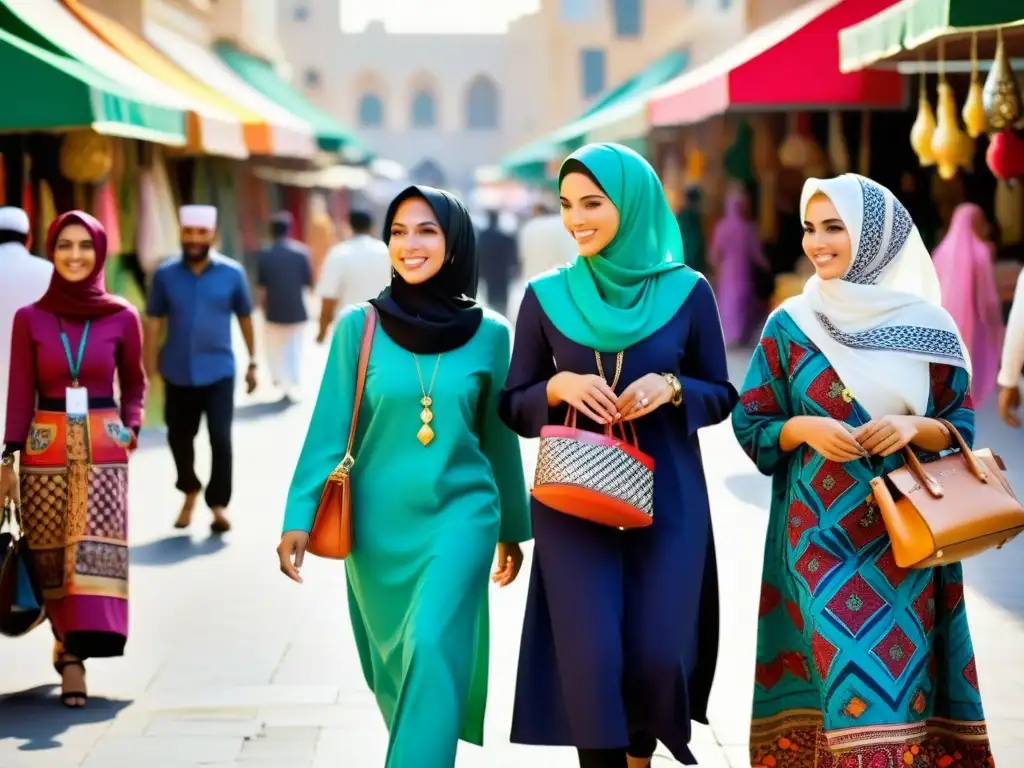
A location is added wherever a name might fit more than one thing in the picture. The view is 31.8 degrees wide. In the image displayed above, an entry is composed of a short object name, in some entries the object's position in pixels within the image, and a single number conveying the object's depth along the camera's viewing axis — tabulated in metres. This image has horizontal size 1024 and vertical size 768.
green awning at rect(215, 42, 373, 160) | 23.55
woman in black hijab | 4.34
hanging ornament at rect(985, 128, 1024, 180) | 10.18
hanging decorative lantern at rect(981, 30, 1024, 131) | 9.27
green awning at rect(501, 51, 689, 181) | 18.53
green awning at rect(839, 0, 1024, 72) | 8.50
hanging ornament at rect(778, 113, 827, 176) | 15.46
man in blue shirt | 8.80
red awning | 13.63
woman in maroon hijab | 5.77
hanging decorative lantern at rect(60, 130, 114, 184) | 12.18
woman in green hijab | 4.09
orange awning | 15.95
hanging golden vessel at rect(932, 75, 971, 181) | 10.73
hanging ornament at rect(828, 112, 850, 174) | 15.04
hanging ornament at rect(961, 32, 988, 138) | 9.68
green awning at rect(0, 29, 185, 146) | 10.59
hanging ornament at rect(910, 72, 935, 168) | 11.08
